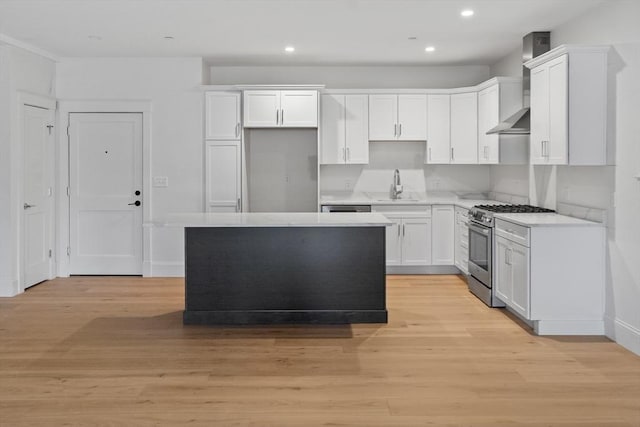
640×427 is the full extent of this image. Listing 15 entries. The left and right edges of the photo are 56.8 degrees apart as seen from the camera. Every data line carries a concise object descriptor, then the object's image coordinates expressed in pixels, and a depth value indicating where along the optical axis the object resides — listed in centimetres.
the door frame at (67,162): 720
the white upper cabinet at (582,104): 454
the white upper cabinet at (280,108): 711
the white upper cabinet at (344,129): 732
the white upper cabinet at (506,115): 634
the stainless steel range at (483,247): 556
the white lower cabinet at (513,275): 469
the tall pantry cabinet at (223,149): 716
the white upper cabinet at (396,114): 733
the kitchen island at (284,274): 495
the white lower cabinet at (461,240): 662
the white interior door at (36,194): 652
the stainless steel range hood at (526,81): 577
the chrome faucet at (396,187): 753
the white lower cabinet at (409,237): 717
